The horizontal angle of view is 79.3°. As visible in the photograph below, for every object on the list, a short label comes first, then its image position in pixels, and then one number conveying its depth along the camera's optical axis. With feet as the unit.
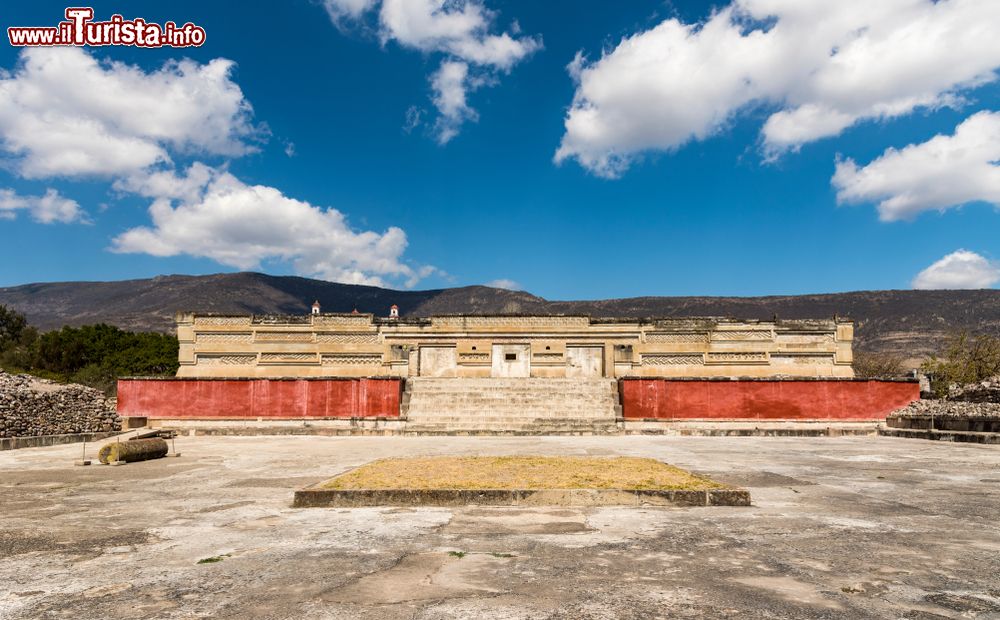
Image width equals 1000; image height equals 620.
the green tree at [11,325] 198.18
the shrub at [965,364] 93.80
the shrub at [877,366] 123.95
